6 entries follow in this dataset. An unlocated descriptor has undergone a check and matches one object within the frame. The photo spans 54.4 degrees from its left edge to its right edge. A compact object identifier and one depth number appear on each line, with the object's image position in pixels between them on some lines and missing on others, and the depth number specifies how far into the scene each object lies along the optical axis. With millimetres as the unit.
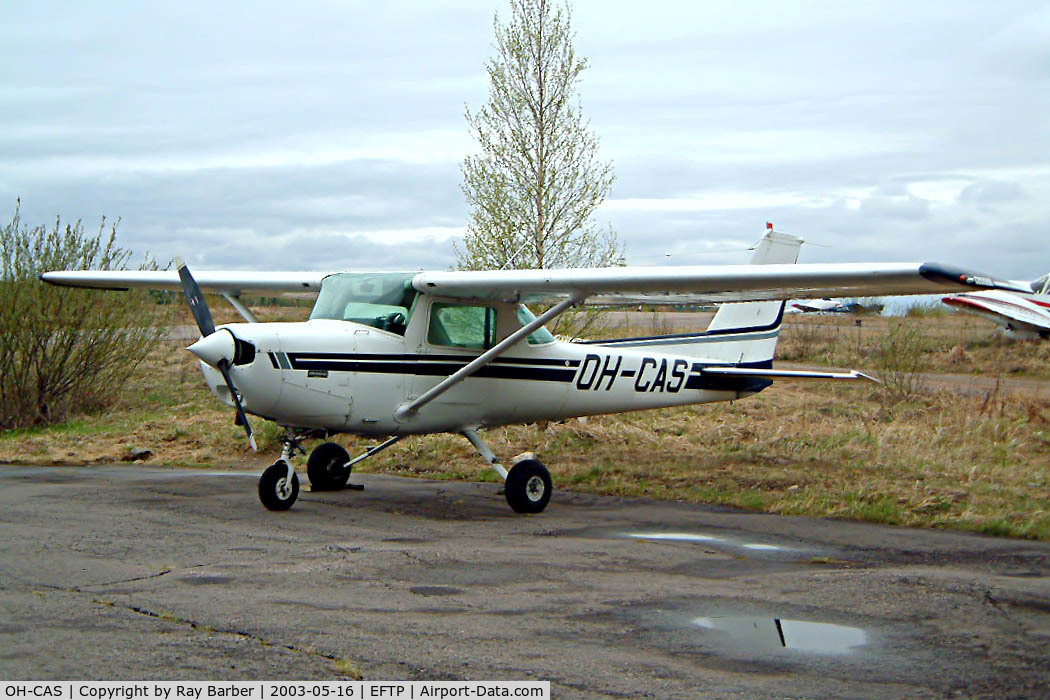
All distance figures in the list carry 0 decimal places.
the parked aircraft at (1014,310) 27797
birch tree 15961
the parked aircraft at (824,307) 67938
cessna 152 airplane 9375
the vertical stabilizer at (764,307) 12406
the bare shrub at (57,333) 17578
